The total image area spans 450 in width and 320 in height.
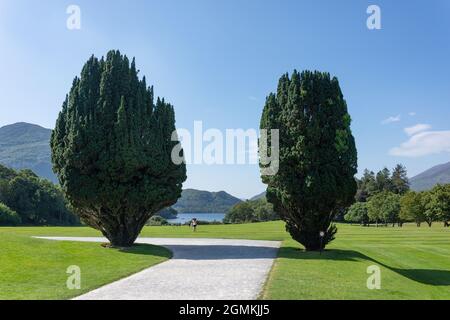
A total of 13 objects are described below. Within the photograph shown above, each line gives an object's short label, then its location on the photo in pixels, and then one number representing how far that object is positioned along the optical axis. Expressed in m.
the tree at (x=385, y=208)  88.56
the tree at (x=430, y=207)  75.56
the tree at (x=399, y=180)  130.25
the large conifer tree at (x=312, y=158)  24.08
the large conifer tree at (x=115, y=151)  25.20
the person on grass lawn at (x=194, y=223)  49.34
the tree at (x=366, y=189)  122.62
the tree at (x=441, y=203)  73.81
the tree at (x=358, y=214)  96.19
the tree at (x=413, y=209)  80.51
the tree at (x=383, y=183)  127.14
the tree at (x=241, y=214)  112.01
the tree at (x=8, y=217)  63.81
